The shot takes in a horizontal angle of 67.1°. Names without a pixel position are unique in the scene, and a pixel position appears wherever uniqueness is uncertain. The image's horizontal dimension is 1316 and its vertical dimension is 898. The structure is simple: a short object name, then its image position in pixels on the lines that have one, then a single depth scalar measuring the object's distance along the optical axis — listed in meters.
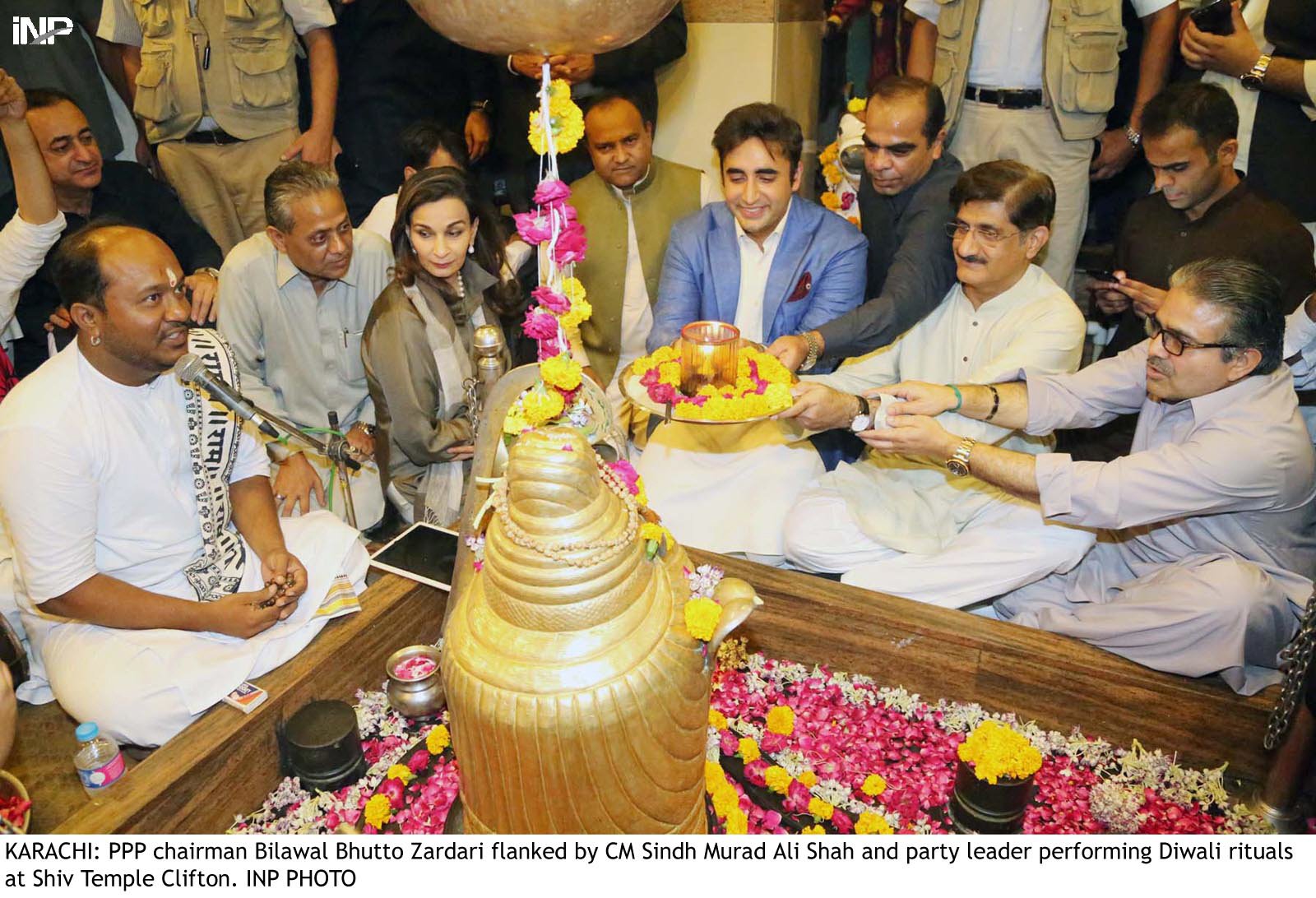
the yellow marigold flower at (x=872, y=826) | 2.45
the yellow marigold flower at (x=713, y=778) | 2.49
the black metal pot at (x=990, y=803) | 2.38
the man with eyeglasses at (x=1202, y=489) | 2.69
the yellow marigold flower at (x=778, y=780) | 2.56
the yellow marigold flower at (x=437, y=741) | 2.67
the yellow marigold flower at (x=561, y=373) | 1.93
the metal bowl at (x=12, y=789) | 2.27
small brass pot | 2.69
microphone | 2.67
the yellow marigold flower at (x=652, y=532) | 2.03
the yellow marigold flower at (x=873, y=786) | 2.57
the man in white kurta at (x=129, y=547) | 2.60
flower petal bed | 2.49
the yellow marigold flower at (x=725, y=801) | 2.44
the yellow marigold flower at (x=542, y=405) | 1.98
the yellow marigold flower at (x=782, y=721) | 2.75
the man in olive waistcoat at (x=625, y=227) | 4.43
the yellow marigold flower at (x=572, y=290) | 2.01
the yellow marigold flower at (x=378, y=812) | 2.46
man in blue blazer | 3.86
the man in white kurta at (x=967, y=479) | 3.26
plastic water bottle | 2.38
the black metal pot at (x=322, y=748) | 2.52
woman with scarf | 3.67
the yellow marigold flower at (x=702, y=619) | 1.91
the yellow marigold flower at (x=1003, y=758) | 2.36
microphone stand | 2.79
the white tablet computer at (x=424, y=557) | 3.04
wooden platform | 2.43
